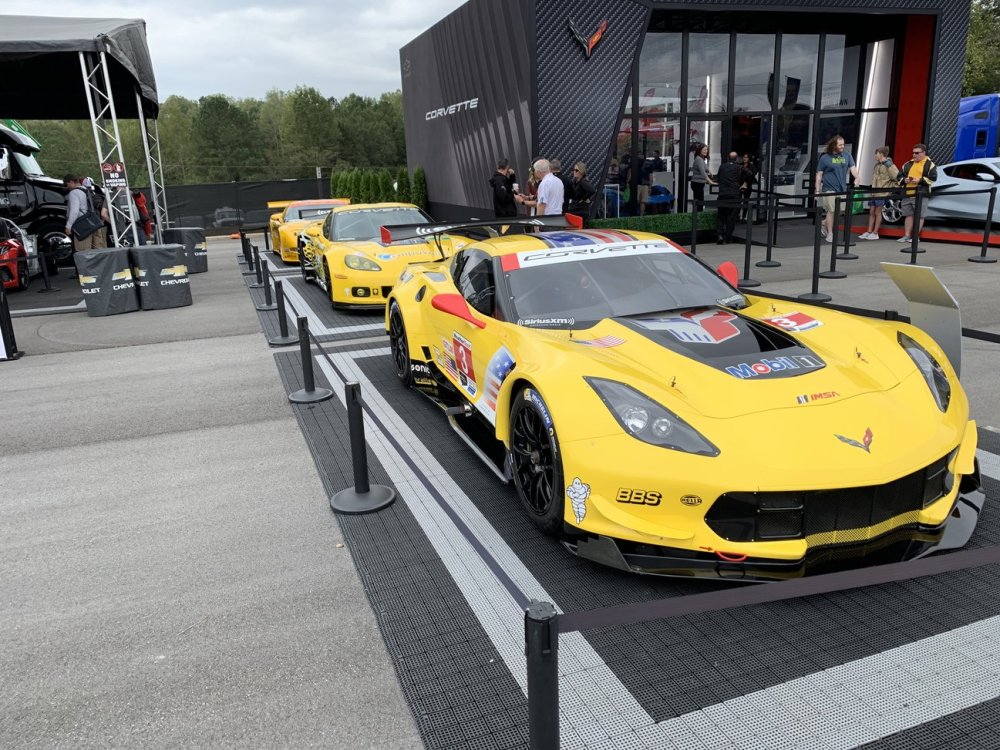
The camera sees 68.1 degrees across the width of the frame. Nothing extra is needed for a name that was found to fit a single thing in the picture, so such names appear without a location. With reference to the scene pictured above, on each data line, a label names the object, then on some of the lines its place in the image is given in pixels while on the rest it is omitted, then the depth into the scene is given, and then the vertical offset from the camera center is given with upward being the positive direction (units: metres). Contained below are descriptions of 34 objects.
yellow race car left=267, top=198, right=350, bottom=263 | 15.27 -0.63
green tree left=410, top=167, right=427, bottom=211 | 23.75 -0.09
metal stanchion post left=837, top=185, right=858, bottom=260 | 12.67 -1.13
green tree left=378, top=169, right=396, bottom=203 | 27.30 -0.01
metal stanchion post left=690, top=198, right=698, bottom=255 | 11.71 -0.89
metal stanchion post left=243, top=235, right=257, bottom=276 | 15.54 -1.41
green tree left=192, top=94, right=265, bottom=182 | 78.31 +5.11
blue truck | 22.06 +1.04
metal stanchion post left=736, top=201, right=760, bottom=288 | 10.85 -1.53
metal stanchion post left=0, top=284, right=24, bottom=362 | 8.51 -1.53
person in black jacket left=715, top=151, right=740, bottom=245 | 14.98 -0.16
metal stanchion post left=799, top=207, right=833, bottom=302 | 9.04 -1.23
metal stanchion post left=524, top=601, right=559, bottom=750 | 1.76 -1.16
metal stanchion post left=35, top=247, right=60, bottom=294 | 14.12 -1.40
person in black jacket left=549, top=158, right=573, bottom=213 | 12.96 -0.16
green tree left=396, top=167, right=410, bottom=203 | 24.89 -0.03
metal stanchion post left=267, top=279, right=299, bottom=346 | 8.02 -1.52
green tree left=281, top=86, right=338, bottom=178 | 85.00 +6.03
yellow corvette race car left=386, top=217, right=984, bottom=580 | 2.90 -1.05
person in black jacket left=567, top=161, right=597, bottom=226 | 12.70 -0.23
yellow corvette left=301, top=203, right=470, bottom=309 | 9.73 -0.98
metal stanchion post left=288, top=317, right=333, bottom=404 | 5.89 -1.70
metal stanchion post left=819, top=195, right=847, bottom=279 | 11.01 -1.52
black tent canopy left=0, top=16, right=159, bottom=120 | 11.58 +2.53
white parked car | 14.23 -0.48
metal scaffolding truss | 11.85 +0.60
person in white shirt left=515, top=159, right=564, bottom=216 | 11.31 -0.19
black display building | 14.34 +1.94
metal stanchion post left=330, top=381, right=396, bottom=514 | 4.00 -1.73
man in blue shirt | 14.12 -0.04
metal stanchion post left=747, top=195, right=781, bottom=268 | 12.66 -1.54
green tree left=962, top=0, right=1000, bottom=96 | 40.91 +5.58
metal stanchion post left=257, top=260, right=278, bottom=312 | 9.88 -1.43
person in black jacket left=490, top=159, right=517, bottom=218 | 12.53 -0.08
